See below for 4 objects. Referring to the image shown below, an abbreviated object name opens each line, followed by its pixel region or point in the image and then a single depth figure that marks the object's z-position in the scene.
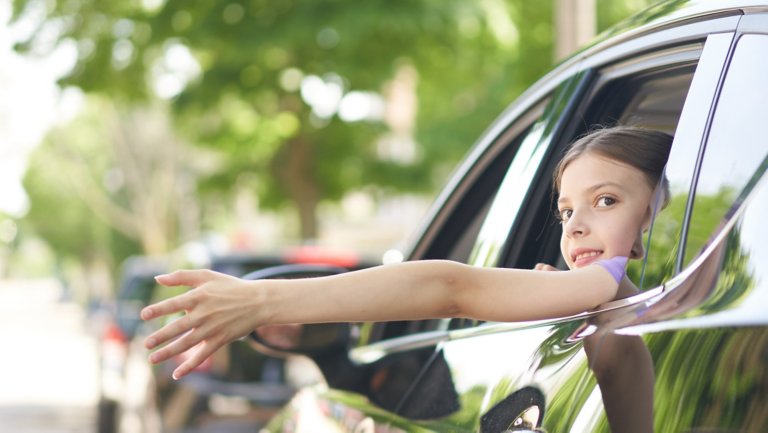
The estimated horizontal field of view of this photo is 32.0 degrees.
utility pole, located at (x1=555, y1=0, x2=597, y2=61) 7.88
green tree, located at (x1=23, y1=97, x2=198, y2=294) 49.69
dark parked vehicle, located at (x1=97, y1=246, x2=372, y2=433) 7.41
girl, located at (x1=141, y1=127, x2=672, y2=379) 1.73
